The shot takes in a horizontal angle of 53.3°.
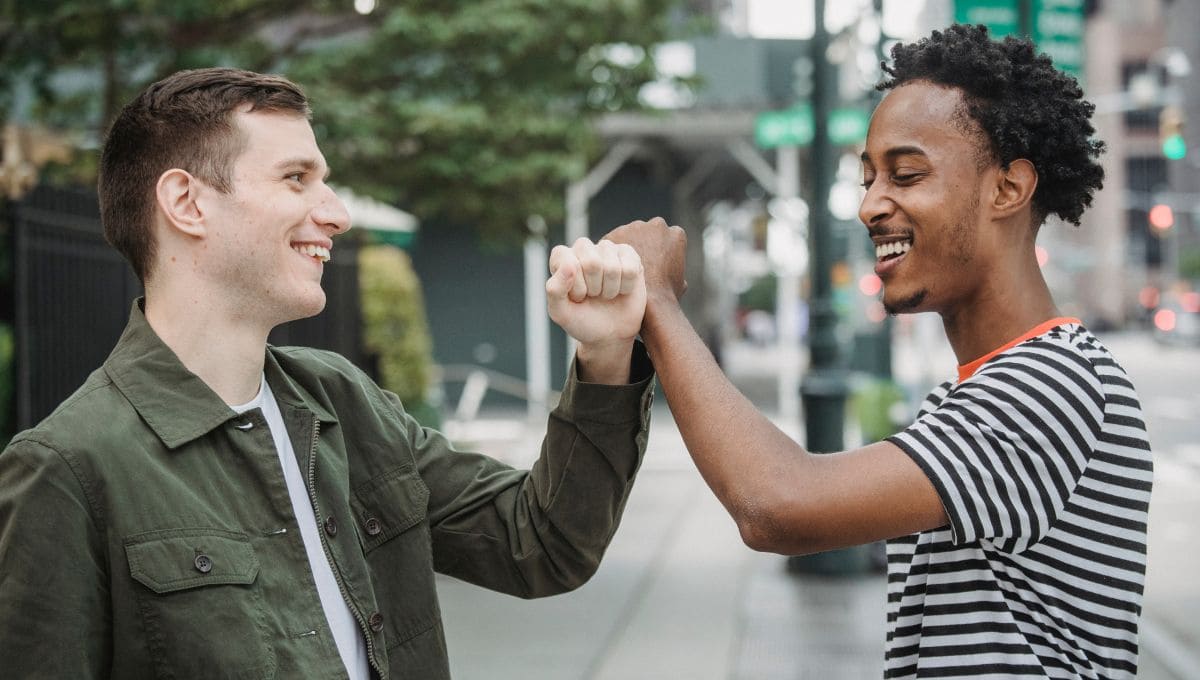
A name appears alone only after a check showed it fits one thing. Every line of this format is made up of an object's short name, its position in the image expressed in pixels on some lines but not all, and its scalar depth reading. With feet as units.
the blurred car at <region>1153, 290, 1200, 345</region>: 149.48
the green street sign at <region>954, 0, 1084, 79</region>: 28.12
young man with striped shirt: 5.63
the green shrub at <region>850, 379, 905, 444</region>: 41.75
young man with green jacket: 5.38
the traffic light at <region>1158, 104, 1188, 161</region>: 54.90
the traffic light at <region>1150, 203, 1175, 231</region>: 104.15
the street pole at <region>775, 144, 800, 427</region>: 61.46
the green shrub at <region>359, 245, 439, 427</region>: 37.76
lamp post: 27.43
